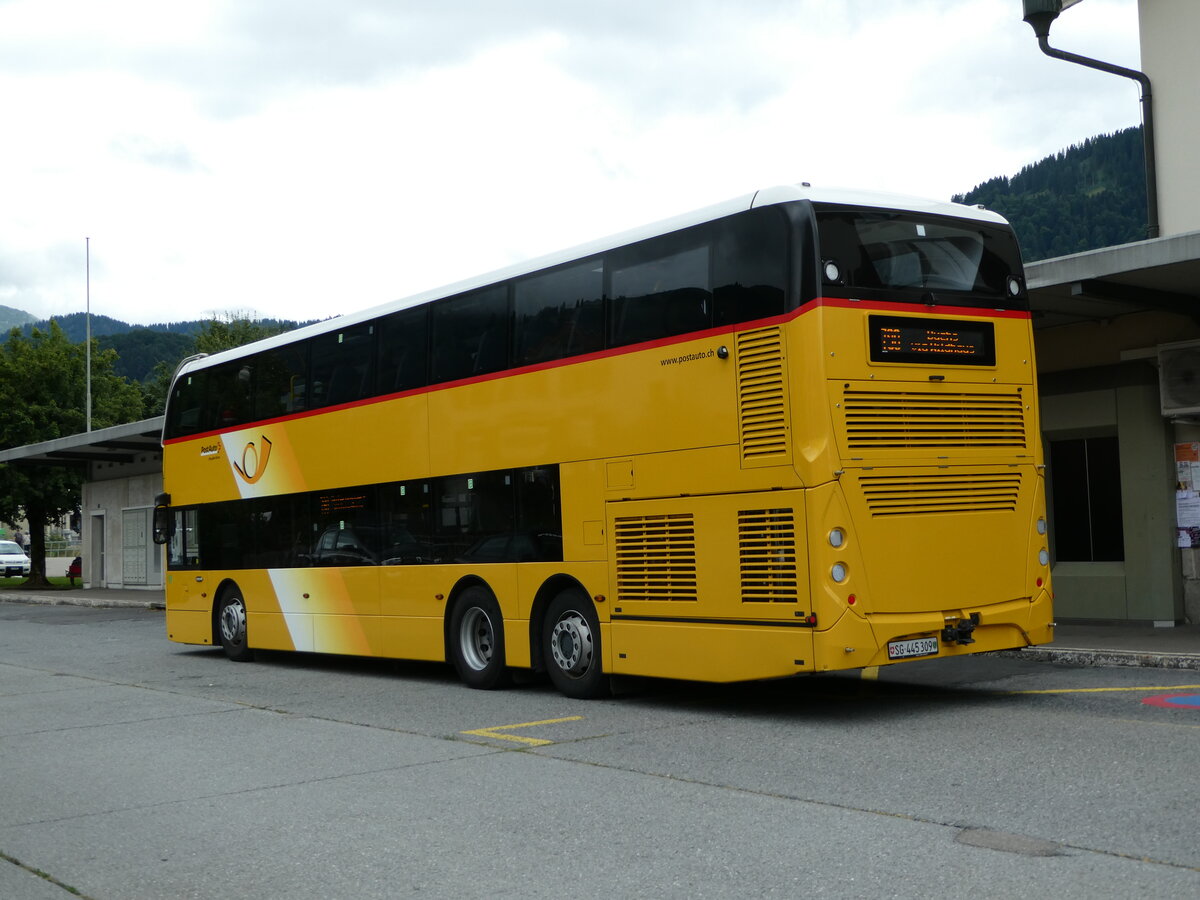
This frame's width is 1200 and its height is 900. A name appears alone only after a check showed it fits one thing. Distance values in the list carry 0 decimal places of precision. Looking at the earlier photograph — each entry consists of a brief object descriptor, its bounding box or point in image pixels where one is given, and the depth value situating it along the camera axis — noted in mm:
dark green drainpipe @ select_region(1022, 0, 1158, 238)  16359
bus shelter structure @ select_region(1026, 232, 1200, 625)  15614
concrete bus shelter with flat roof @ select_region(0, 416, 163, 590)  38969
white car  58875
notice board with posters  16031
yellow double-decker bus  9672
